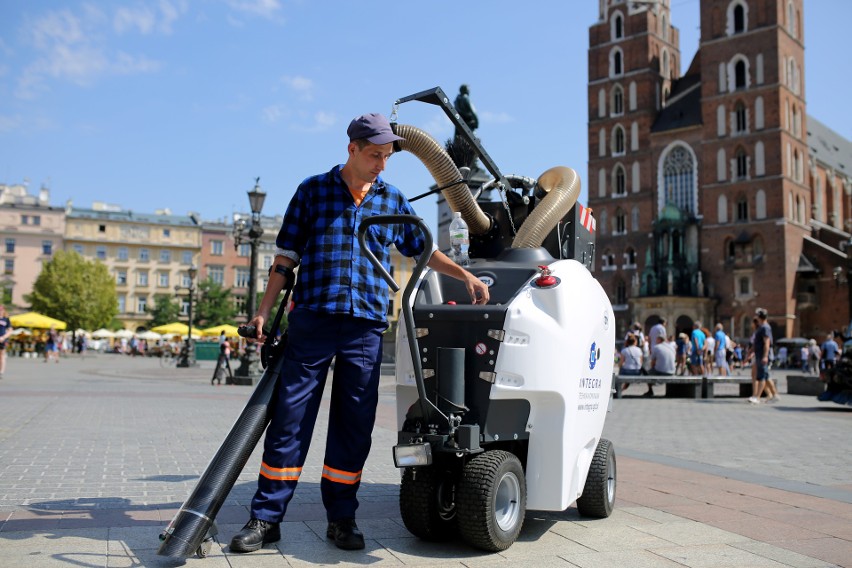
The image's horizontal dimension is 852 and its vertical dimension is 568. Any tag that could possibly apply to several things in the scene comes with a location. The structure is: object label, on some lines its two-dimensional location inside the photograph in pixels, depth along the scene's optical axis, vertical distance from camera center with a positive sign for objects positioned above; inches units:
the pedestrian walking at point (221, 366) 749.1 -22.4
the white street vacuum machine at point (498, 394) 130.0 -8.0
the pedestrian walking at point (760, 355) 540.4 -2.2
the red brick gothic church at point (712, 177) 2151.8 +504.5
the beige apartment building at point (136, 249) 3373.5 +393.3
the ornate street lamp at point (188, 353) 1254.9 -18.2
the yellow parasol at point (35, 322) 1523.1 +33.7
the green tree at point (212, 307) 2728.8 +121.0
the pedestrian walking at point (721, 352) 948.0 -1.0
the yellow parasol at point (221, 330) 1478.8 +22.7
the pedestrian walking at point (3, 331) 679.1 +6.4
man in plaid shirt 135.4 +4.1
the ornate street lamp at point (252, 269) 714.8 +69.3
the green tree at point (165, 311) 2984.7 +113.9
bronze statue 578.2 +175.6
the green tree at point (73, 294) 2571.4 +149.7
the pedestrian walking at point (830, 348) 893.3 +5.7
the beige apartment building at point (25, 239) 3284.9 +412.3
